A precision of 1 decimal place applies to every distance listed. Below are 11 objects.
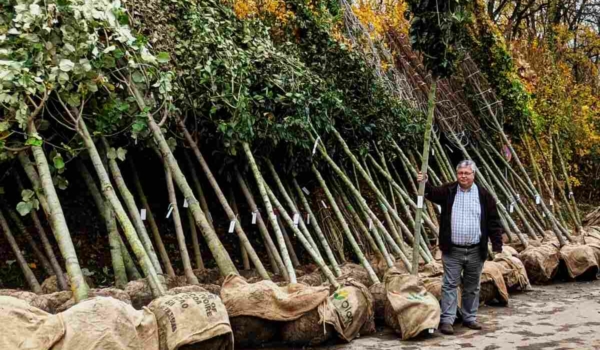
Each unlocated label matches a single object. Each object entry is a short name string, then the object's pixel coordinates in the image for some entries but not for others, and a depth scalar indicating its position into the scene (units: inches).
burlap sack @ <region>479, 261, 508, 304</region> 222.4
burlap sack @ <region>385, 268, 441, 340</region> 176.2
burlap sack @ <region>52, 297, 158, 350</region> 117.0
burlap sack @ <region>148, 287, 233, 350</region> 134.5
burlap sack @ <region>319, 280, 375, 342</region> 166.7
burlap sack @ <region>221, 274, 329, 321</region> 159.6
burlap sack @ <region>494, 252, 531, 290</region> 245.0
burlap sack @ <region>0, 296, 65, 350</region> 114.7
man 187.6
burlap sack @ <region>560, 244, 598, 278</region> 278.8
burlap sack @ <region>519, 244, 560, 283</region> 272.2
